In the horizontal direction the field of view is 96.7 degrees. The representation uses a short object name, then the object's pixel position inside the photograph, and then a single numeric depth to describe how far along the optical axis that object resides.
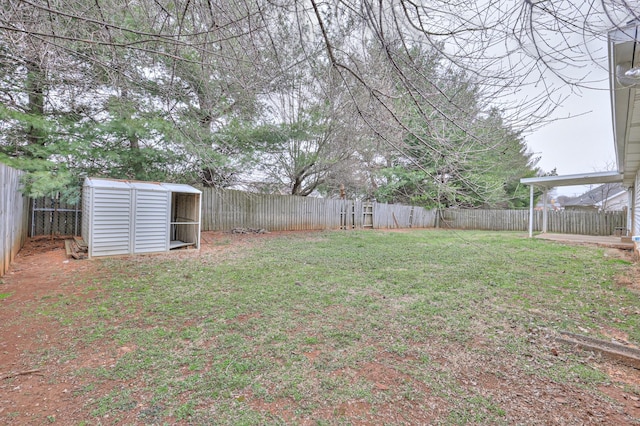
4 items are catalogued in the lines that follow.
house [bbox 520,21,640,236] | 1.85
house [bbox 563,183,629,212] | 19.54
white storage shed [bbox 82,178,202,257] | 5.03
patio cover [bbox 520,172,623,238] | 8.15
